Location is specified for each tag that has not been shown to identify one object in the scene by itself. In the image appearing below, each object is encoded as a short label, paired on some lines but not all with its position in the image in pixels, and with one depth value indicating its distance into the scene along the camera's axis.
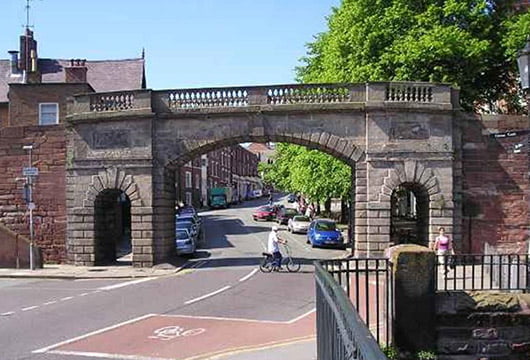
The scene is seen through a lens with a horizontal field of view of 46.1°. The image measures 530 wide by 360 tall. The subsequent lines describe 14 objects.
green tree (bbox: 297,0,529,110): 28.72
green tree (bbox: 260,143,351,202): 35.16
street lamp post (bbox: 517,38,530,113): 9.18
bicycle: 23.64
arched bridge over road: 24.28
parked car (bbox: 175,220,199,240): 31.52
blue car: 34.69
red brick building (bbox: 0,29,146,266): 27.16
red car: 61.97
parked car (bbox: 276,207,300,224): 55.83
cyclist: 23.50
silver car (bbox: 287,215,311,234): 46.12
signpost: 26.66
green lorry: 85.75
